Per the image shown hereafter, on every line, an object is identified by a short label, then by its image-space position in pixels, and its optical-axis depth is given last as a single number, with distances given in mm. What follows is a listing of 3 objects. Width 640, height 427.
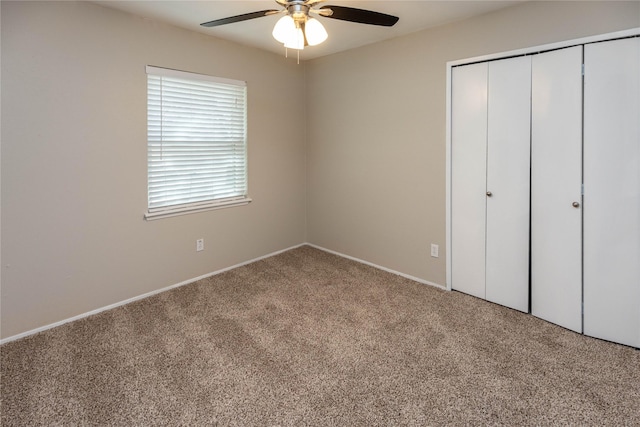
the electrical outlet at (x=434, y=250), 3320
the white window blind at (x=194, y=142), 3117
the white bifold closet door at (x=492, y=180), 2703
